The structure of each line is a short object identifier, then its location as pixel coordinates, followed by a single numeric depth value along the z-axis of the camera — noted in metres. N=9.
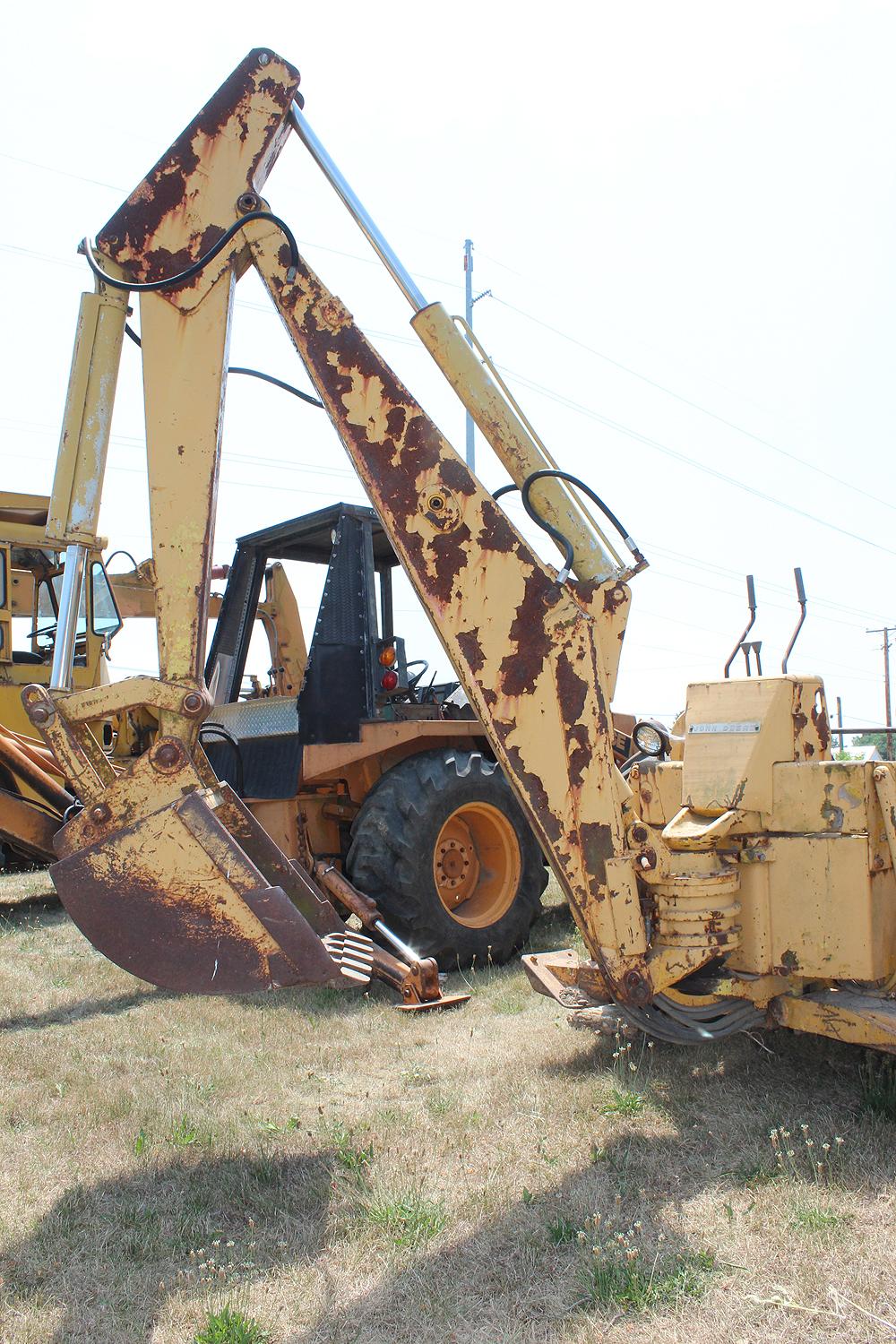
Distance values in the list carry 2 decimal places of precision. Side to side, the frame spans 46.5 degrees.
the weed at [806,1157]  3.15
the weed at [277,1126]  3.58
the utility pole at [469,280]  23.67
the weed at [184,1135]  3.52
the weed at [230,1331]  2.41
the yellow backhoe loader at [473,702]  3.04
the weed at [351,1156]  3.28
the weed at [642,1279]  2.54
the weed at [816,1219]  2.84
